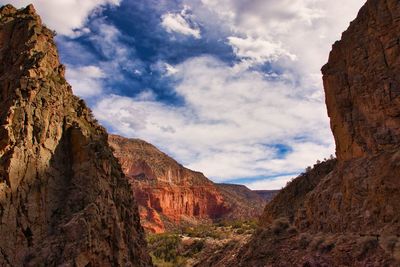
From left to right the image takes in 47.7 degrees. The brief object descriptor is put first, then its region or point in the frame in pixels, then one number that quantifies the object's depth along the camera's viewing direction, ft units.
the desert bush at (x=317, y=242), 79.87
